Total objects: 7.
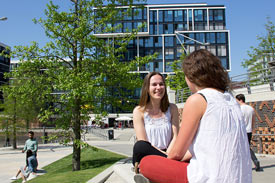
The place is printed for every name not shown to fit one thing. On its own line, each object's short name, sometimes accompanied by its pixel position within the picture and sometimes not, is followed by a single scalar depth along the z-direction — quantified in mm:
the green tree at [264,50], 25225
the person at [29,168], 10914
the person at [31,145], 10906
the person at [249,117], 5957
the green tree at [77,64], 10375
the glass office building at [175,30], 62938
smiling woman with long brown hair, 3275
